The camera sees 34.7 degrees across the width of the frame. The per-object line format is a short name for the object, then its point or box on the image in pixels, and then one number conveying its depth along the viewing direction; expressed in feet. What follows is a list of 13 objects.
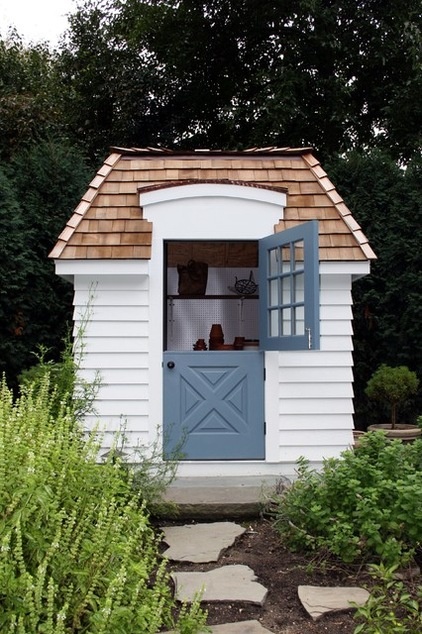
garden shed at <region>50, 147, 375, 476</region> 18.08
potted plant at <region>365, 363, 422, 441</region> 22.15
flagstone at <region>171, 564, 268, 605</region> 10.42
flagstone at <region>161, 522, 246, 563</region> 12.39
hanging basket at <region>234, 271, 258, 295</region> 24.67
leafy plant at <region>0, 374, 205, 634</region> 7.35
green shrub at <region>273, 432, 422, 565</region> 10.92
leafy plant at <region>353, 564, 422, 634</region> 8.82
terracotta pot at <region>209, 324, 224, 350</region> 23.47
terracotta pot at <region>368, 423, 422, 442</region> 21.71
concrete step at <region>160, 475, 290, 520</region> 14.97
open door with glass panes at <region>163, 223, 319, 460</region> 17.40
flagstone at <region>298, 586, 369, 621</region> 9.92
